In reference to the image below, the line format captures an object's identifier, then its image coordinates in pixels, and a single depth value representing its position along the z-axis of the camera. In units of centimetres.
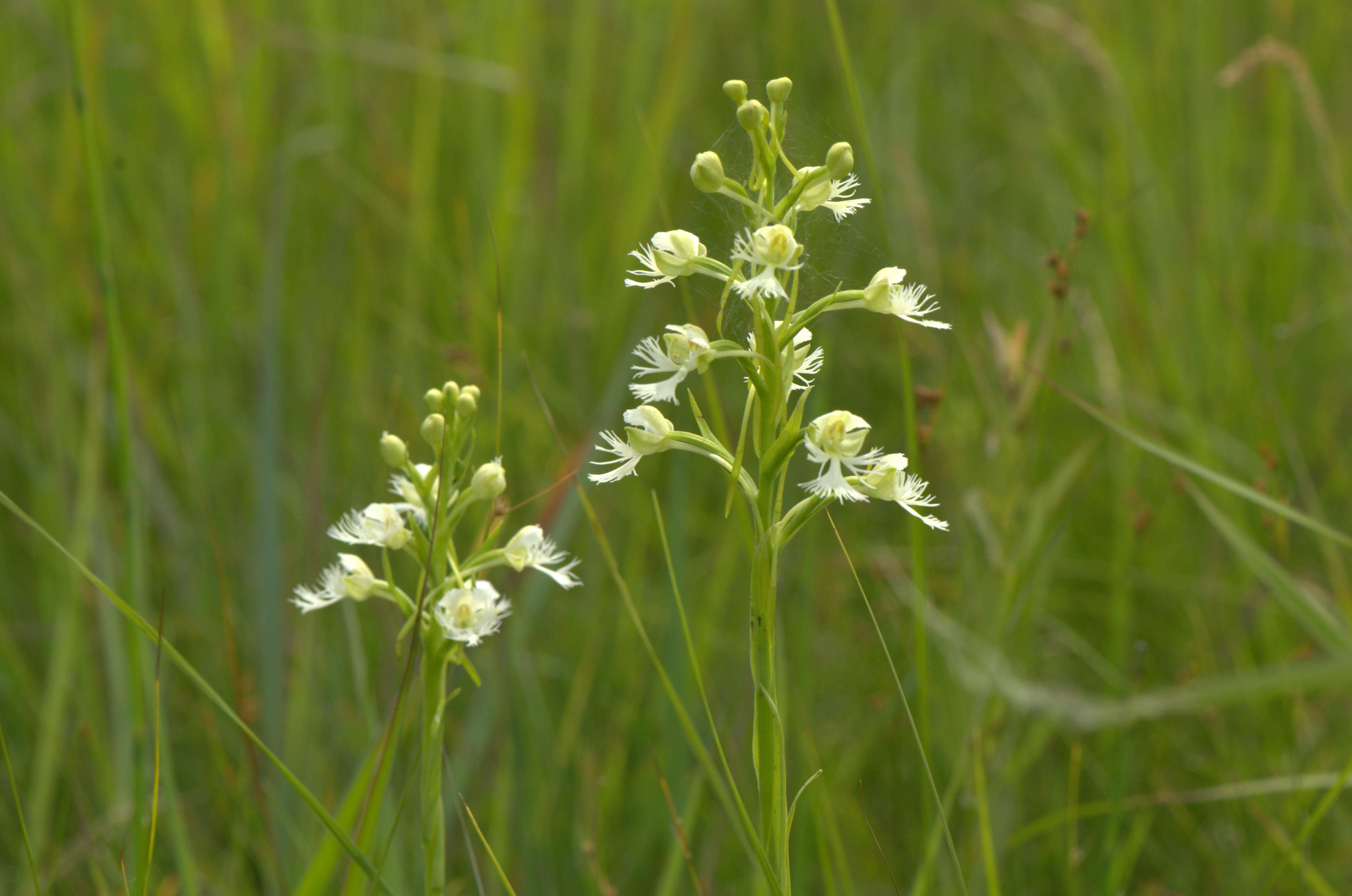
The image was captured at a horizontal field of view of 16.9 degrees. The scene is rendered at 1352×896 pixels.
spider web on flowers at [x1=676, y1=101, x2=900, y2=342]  142
